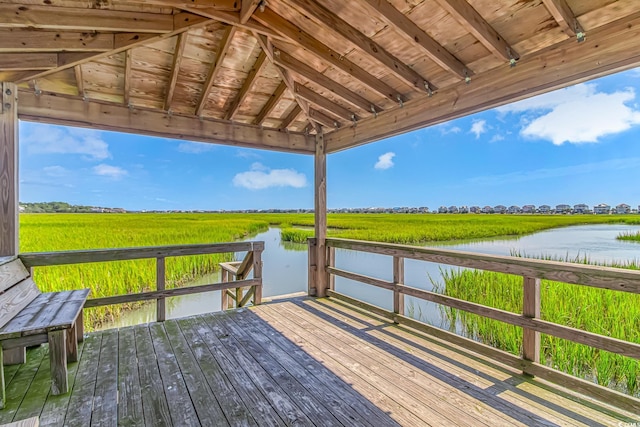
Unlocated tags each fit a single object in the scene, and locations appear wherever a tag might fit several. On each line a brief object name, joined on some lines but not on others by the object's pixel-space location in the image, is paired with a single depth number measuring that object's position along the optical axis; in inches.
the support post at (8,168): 99.1
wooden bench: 73.9
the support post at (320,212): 169.6
